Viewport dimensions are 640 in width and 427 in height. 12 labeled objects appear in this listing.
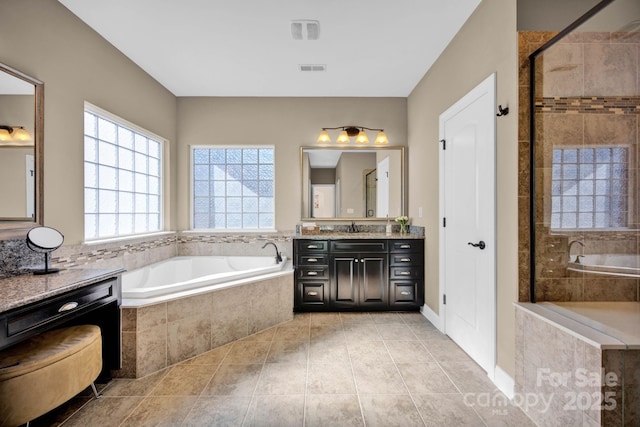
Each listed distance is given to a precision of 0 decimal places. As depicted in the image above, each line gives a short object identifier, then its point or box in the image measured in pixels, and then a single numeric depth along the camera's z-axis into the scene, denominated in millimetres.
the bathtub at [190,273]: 2366
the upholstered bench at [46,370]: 1393
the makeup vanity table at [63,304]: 1365
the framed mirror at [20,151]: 1781
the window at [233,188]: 3994
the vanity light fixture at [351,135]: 3803
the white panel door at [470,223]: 2049
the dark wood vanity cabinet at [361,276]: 3424
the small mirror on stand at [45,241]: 1792
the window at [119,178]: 2625
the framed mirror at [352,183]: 3914
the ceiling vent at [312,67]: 3053
